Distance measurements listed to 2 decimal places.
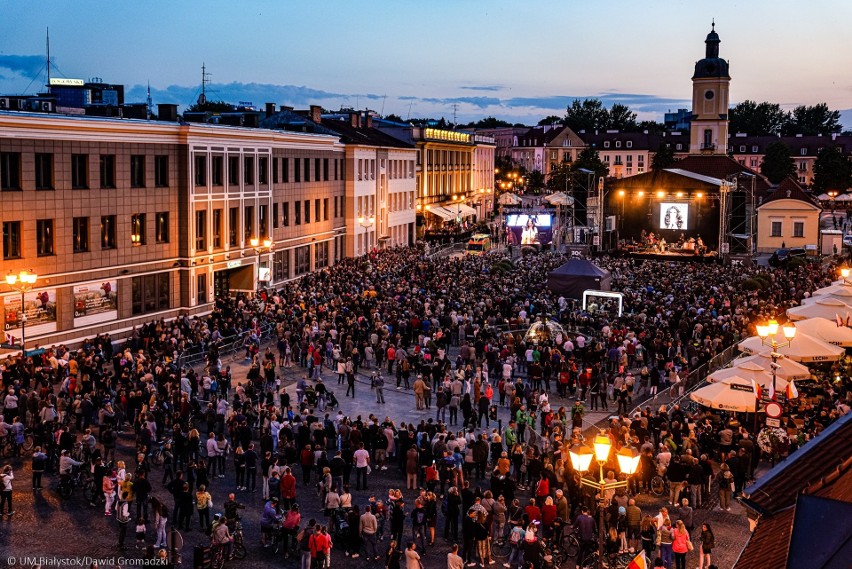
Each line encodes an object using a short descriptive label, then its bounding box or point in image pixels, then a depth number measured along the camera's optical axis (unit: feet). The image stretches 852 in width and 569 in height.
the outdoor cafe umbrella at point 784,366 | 79.71
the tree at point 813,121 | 584.40
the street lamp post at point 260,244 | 154.81
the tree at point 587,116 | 615.16
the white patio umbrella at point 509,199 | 383.24
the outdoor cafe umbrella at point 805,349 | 86.02
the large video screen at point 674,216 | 232.12
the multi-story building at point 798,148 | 446.73
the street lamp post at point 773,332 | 73.87
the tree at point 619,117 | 623.36
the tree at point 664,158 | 404.86
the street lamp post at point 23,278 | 93.93
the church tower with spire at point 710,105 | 335.06
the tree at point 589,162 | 398.21
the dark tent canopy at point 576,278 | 136.26
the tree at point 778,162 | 408.67
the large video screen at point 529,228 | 254.47
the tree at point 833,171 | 389.19
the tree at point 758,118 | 577.84
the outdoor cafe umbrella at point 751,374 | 78.07
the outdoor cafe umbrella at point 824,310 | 102.59
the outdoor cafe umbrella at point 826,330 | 93.25
